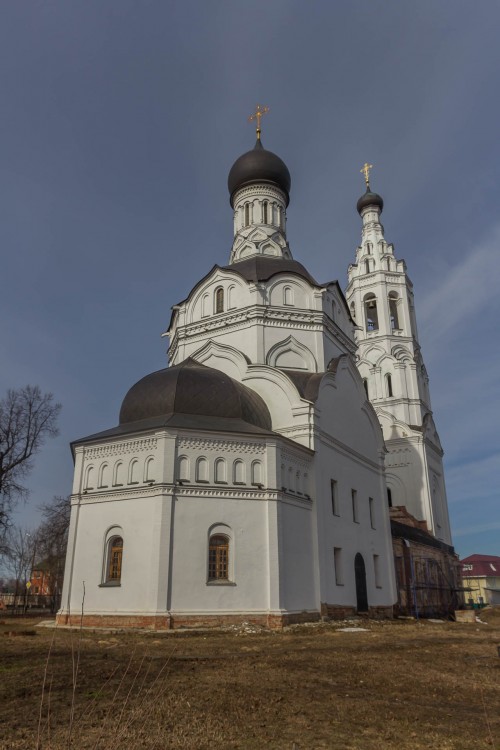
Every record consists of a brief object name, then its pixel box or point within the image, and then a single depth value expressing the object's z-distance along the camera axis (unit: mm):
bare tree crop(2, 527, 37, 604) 42250
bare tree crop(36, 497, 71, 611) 31641
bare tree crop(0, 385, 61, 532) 25734
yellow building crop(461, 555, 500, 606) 60719
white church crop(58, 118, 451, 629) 15773
